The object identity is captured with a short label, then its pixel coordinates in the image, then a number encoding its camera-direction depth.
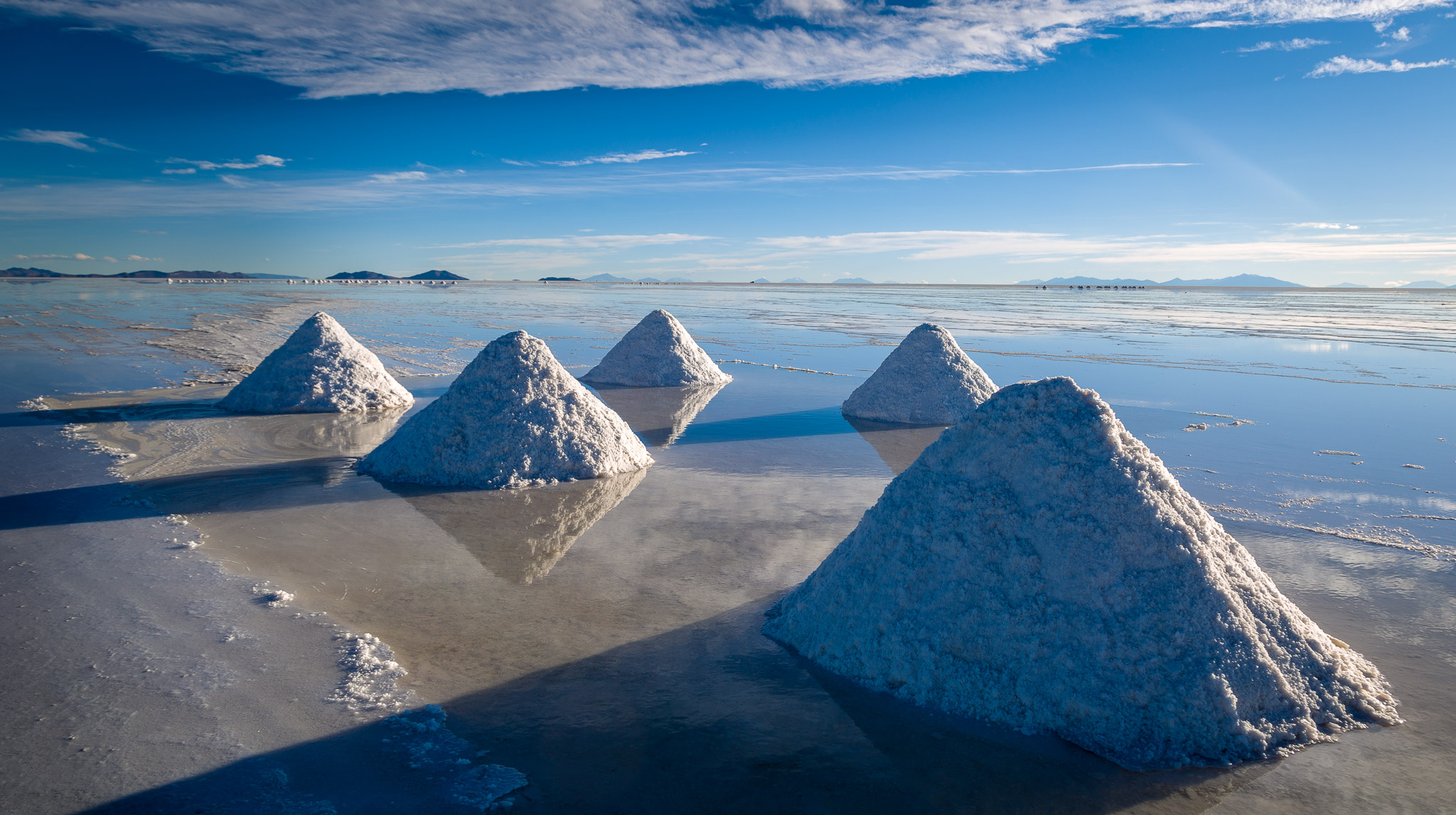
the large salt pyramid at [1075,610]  3.02
